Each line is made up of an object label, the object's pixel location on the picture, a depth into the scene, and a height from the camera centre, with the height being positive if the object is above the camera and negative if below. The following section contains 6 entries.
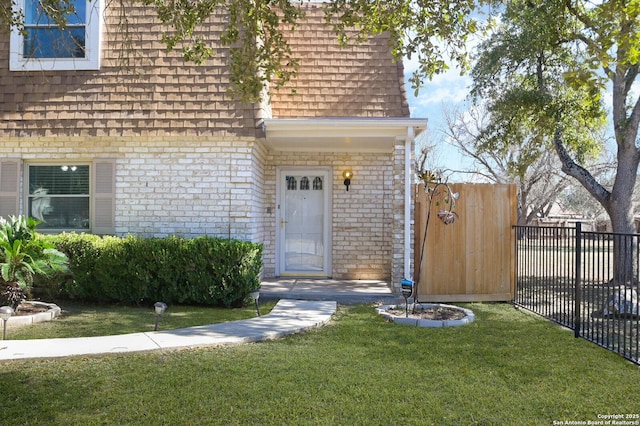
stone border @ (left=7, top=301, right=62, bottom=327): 6.21 -1.33
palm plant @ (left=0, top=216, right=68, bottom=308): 6.49 -0.60
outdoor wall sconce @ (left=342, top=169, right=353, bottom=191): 10.03 +0.82
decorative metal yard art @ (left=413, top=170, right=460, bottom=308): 8.03 +0.29
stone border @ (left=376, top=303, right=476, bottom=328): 6.47 -1.37
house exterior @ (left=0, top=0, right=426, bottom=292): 8.31 +1.40
